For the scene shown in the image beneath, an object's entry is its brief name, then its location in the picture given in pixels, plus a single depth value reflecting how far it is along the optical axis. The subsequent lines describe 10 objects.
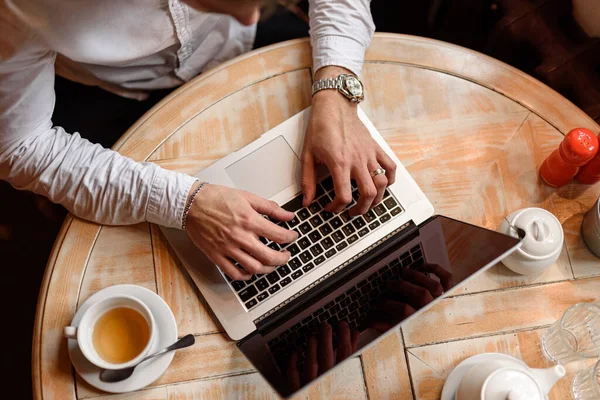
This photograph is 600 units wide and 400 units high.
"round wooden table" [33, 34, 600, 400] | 0.91
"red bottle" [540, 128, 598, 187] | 0.93
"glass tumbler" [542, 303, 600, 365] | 0.93
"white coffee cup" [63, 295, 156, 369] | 0.83
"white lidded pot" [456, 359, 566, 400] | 0.78
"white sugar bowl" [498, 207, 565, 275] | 0.92
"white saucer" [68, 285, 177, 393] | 0.87
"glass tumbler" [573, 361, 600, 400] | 0.87
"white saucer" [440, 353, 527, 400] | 0.91
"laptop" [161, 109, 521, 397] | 0.81
